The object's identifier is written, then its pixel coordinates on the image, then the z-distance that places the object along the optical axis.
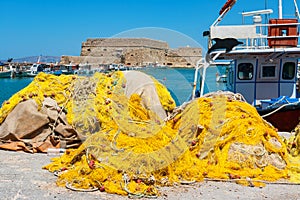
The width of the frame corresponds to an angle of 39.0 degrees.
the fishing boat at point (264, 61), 12.70
